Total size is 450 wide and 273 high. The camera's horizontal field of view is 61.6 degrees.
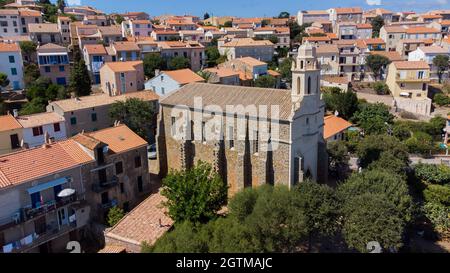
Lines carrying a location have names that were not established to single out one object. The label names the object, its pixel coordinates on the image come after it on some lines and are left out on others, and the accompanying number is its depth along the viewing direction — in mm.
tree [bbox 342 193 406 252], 25422
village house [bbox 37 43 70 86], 65688
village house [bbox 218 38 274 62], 89312
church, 31578
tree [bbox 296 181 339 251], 26141
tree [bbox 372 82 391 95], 77188
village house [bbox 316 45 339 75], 85250
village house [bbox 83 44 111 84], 71562
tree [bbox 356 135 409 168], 37153
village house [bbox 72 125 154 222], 30516
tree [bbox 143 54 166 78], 73438
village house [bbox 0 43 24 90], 60438
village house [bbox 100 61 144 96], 59531
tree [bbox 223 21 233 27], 140000
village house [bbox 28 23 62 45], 79875
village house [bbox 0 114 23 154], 37844
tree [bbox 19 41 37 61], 71312
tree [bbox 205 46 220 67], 88938
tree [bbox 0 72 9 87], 57412
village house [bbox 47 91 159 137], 44781
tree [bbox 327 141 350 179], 40281
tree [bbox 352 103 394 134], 56031
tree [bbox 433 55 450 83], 81000
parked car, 46562
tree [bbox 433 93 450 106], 74062
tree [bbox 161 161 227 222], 26922
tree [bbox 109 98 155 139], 45325
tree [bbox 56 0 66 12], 128275
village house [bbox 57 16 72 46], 88750
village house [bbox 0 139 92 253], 25656
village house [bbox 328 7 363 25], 132750
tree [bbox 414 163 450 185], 38250
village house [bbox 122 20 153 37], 103938
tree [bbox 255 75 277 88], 71125
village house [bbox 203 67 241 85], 61675
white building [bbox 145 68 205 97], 56319
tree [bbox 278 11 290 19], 154062
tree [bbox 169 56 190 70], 76750
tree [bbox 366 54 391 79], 84250
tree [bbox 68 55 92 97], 60000
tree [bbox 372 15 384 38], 126806
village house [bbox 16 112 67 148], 39844
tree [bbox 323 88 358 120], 63375
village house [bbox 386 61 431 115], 72250
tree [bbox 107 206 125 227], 30156
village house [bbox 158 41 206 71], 81438
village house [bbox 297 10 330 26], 139625
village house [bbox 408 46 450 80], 83062
